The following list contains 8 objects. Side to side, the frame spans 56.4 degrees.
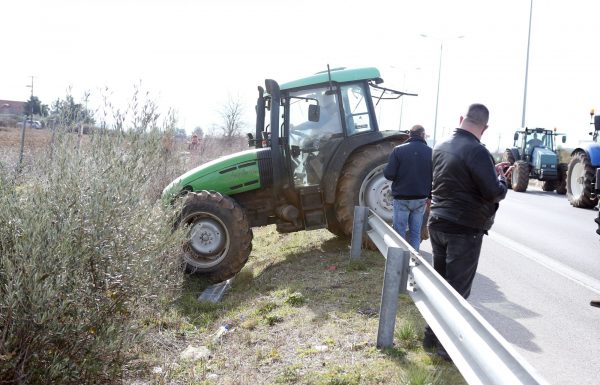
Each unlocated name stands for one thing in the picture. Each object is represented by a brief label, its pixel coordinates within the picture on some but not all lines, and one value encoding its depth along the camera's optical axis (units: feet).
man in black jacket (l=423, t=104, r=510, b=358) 13.65
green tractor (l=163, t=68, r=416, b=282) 24.91
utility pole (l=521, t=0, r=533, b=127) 92.48
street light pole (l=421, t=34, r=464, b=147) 125.63
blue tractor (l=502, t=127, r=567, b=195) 70.90
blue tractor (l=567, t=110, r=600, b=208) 49.83
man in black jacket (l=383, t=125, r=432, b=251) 21.94
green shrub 10.92
